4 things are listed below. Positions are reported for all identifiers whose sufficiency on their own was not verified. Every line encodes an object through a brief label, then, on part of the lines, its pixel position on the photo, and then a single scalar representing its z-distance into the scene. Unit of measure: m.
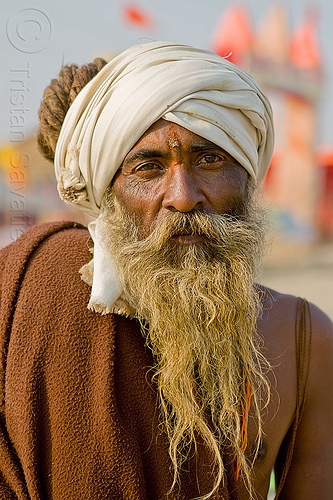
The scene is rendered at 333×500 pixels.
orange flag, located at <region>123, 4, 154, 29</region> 17.94
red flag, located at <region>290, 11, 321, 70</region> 17.53
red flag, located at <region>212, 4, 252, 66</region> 15.90
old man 1.58
